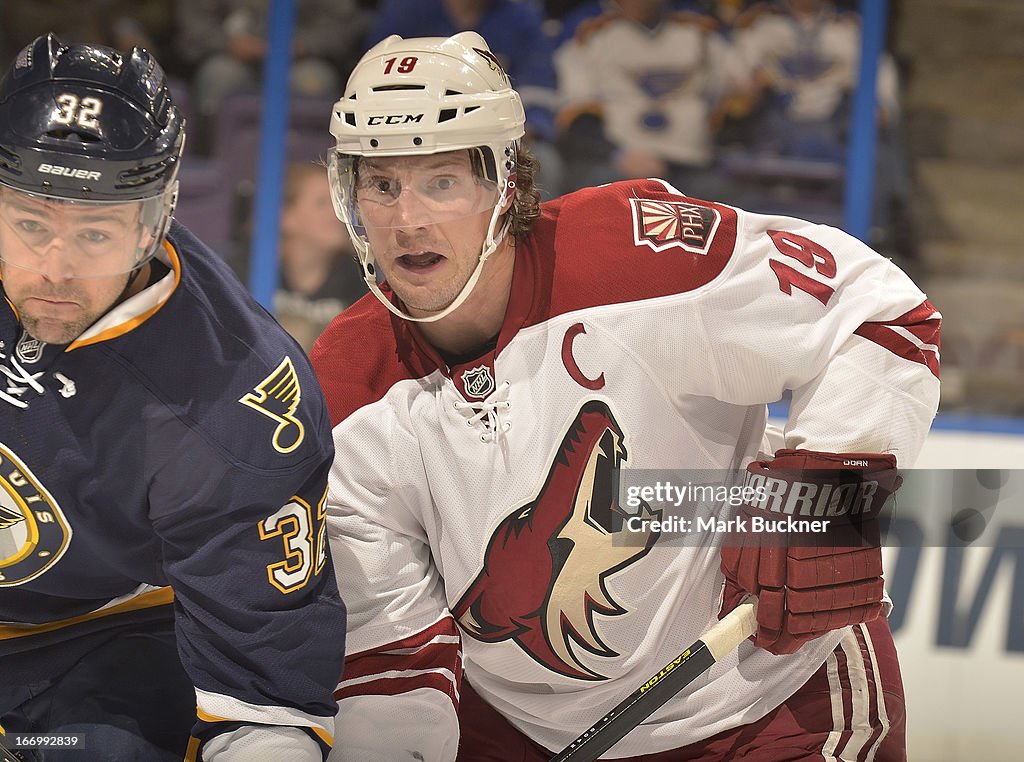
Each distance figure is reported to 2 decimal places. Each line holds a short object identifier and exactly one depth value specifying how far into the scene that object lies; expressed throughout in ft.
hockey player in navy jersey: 22.41
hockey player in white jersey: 23.46
